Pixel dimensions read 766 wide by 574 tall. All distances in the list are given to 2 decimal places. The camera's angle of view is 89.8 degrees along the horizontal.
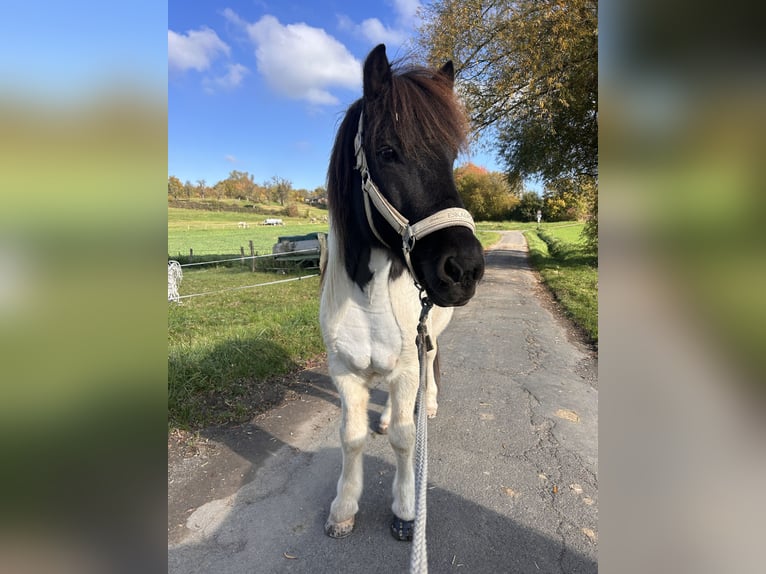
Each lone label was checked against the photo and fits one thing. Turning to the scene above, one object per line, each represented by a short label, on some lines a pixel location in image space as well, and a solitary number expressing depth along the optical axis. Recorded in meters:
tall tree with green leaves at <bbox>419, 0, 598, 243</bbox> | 8.13
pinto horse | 1.64
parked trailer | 17.19
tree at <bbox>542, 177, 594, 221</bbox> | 12.91
